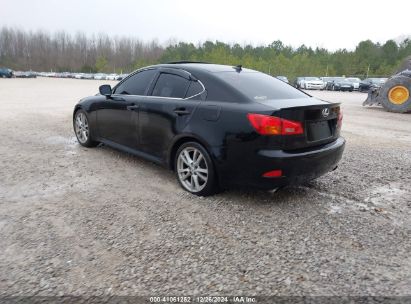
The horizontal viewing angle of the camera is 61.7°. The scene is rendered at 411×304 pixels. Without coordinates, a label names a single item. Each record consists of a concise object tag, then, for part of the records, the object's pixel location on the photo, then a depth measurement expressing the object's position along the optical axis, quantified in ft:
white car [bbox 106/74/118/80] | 234.17
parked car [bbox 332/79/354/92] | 101.96
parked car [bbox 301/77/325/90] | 104.73
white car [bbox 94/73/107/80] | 243.83
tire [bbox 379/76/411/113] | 42.47
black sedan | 11.39
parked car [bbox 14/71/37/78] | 202.93
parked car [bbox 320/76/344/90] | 105.06
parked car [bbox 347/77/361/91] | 102.78
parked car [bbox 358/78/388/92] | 100.60
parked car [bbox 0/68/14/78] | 177.47
